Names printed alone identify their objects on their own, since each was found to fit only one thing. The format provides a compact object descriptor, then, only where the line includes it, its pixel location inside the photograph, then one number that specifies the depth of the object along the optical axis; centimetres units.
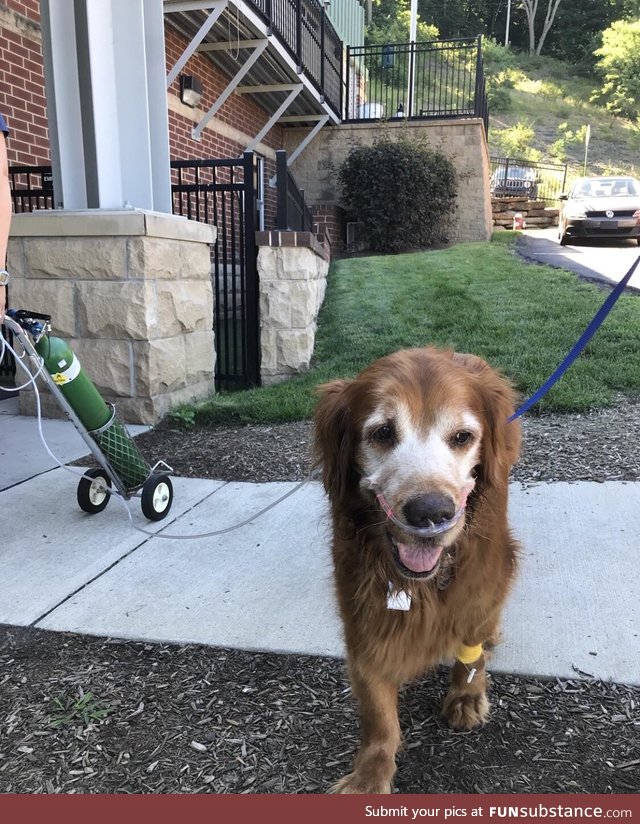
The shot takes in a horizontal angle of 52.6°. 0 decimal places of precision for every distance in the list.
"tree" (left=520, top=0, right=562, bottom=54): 5522
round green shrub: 1498
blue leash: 254
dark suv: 2797
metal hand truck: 314
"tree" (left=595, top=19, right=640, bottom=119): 4525
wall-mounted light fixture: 1061
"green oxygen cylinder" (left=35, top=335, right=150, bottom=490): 320
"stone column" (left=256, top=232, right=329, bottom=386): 666
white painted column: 505
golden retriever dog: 182
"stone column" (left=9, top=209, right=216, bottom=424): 516
